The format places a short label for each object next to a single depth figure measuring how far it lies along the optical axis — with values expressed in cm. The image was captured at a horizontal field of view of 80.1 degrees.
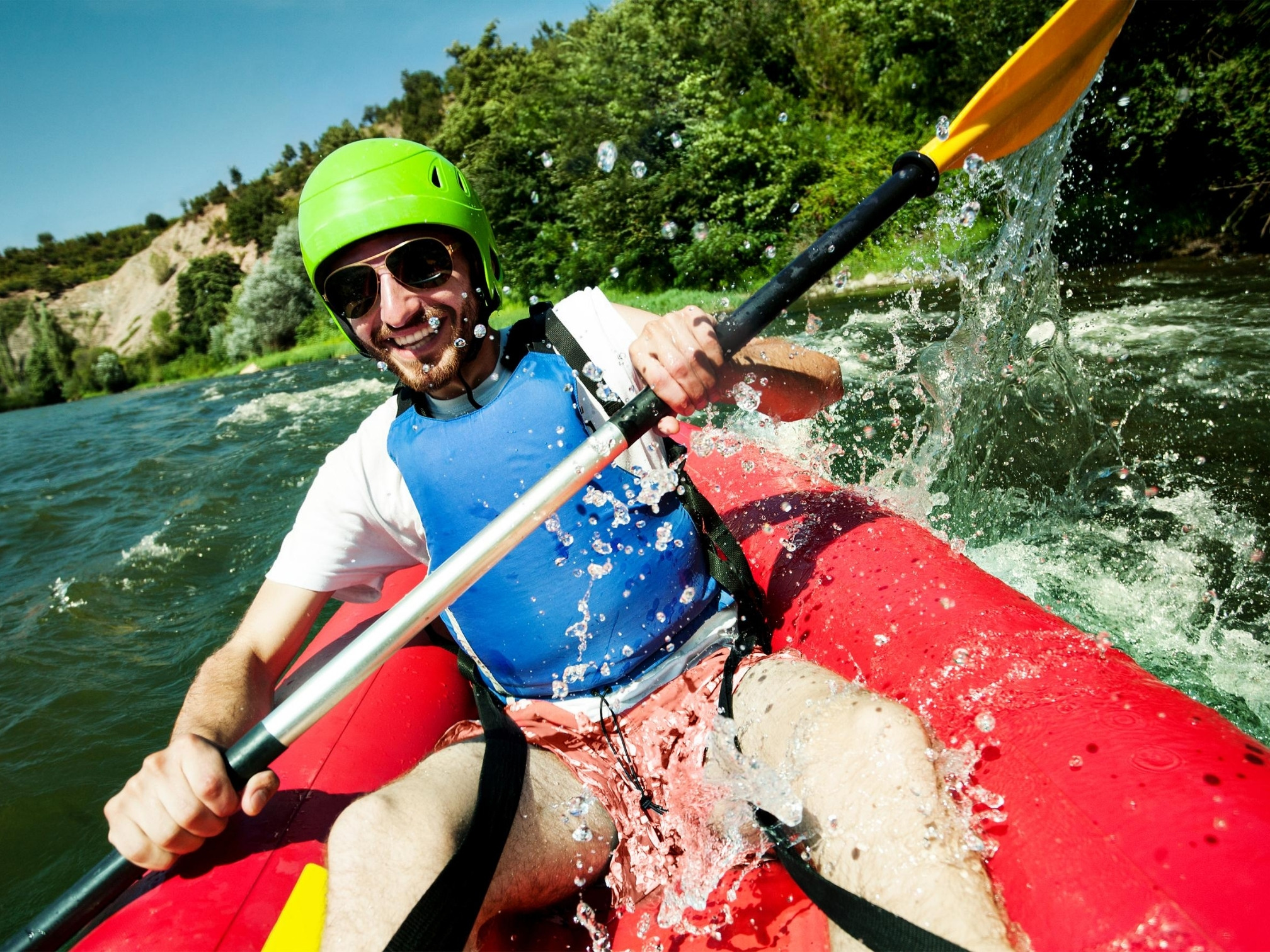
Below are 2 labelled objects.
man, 135
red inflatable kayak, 95
